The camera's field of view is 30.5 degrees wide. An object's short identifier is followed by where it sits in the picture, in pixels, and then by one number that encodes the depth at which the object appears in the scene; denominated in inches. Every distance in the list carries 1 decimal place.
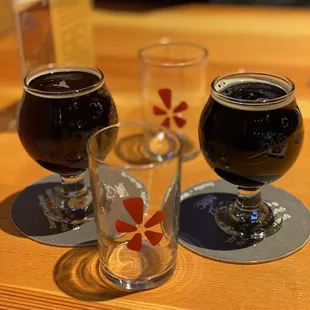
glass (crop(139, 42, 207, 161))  39.1
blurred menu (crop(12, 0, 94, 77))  42.6
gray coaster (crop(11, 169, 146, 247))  27.3
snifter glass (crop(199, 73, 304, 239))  26.7
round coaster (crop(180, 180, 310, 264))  27.8
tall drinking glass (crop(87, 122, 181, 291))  25.3
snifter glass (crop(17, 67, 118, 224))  28.7
